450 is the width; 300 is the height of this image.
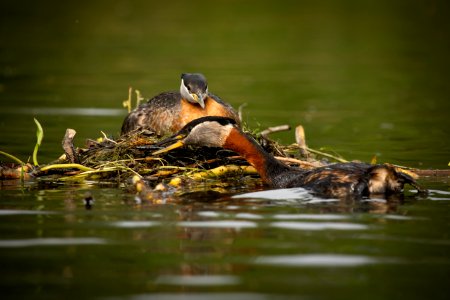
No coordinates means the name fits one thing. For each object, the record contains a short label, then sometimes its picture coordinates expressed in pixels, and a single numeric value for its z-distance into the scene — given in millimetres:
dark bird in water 9148
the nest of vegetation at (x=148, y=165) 10039
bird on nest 11617
